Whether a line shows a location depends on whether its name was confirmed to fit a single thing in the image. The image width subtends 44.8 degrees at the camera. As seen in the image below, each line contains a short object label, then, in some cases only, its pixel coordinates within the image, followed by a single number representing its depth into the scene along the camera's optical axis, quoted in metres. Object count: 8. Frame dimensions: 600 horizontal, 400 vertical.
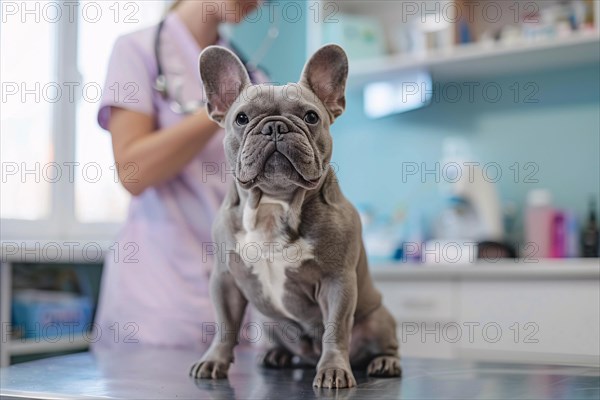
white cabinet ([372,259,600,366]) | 1.82
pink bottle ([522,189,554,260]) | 2.24
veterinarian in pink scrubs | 1.33
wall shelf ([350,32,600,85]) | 2.18
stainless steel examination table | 0.81
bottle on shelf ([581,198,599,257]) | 2.16
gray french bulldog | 0.83
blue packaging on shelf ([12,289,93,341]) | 2.17
